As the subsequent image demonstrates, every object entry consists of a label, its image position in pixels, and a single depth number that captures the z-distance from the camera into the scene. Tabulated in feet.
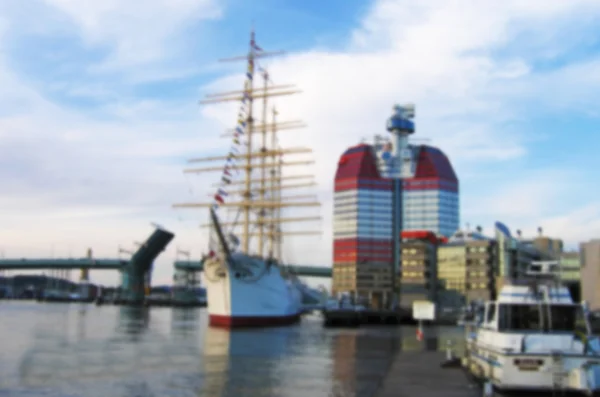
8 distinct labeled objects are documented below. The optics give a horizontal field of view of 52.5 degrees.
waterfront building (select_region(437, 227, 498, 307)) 465.47
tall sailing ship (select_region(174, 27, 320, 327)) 222.89
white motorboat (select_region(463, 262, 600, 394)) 61.41
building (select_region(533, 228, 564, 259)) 518.41
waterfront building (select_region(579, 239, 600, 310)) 209.68
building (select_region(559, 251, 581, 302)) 396.57
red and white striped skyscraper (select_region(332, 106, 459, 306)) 616.39
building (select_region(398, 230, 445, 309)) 485.56
